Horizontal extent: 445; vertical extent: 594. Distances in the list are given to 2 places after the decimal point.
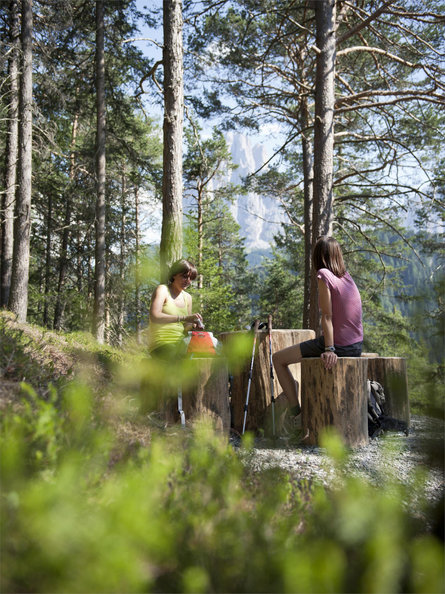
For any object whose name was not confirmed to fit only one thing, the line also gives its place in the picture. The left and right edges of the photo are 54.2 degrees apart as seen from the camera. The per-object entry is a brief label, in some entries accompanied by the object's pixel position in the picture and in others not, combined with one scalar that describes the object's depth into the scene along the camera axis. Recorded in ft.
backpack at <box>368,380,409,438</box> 15.61
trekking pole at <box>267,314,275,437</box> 15.77
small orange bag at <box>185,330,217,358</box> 13.29
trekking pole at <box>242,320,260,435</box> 16.19
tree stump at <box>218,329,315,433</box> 16.65
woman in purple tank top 14.62
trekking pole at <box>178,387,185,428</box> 11.79
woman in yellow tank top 15.27
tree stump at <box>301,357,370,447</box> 13.74
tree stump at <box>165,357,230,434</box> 12.98
